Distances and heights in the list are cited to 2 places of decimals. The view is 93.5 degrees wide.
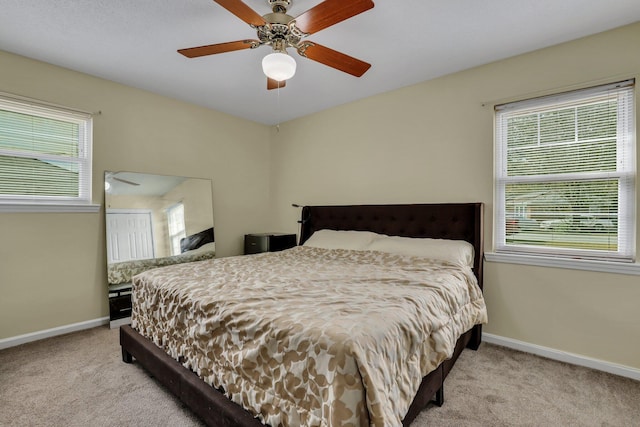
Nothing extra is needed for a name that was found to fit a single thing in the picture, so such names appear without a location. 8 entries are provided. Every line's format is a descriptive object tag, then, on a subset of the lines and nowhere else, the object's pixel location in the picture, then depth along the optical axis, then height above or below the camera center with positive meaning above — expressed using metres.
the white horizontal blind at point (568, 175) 2.21 +0.26
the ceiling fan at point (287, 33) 1.55 +1.04
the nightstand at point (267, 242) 3.91 -0.44
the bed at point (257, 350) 1.12 -0.69
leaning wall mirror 3.09 -0.18
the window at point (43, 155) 2.61 +0.51
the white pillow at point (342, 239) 3.08 -0.33
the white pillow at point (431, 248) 2.49 -0.35
